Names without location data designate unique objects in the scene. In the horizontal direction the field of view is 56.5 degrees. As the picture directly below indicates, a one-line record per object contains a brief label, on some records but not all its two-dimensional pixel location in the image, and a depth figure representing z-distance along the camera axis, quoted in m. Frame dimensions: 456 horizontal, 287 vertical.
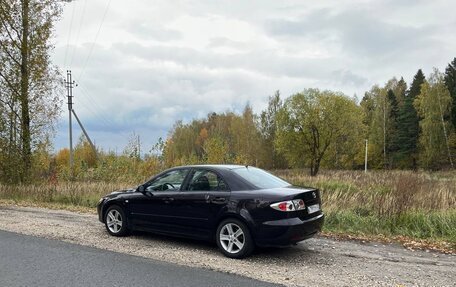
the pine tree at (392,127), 67.88
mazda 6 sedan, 6.87
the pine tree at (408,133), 64.50
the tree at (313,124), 60.28
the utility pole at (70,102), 40.81
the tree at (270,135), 80.00
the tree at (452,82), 61.38
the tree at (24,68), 19.44
